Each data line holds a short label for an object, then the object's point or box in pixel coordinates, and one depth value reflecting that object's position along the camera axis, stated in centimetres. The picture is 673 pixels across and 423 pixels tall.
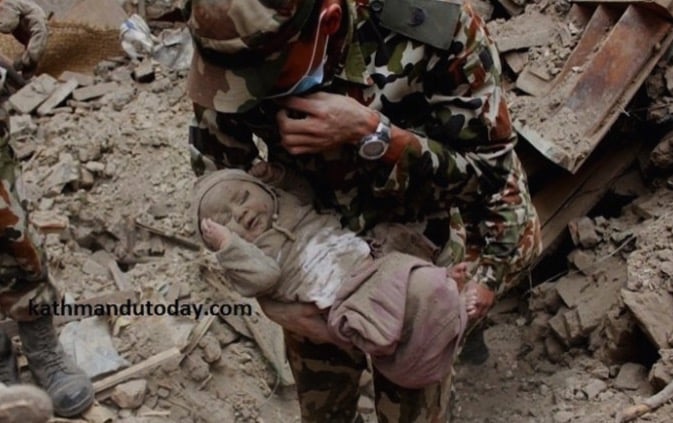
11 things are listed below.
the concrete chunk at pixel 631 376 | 358
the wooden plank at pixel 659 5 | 386
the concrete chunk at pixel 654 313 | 345
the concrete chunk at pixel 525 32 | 444
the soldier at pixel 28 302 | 338
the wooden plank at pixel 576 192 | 431
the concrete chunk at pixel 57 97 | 527
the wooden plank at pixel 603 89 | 395
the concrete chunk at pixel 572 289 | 408
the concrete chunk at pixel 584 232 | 421
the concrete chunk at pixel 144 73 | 548
